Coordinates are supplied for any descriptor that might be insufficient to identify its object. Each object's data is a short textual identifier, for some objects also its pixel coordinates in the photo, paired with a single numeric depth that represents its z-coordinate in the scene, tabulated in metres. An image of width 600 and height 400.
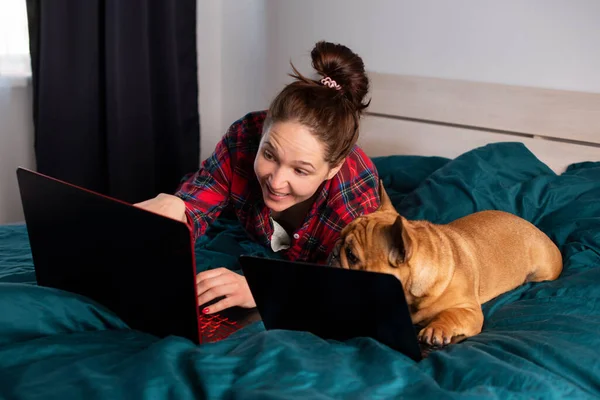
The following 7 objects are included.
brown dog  1.47
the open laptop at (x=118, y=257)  1.15
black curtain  2.97
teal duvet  1.08
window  2.90
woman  1.70
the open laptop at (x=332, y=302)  1.15
